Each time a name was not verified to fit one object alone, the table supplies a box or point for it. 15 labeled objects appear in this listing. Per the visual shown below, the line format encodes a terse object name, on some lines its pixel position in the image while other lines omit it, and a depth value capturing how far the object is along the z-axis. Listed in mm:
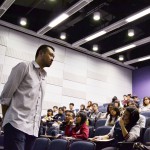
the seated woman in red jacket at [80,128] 2871
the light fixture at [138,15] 4406
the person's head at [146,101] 4475
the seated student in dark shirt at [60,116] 5055
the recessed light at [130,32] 5447
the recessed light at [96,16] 4792
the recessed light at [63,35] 5774
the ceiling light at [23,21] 5166
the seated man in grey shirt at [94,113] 4778
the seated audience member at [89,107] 5441
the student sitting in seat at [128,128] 2175
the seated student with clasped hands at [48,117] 5007
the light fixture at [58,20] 4715
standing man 1102
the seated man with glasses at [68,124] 3232
